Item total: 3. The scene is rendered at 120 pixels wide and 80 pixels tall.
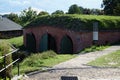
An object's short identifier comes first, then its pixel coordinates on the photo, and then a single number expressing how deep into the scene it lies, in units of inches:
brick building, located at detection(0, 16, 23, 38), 1217.4
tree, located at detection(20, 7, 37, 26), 1817.1
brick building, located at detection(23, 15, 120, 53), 625.8
